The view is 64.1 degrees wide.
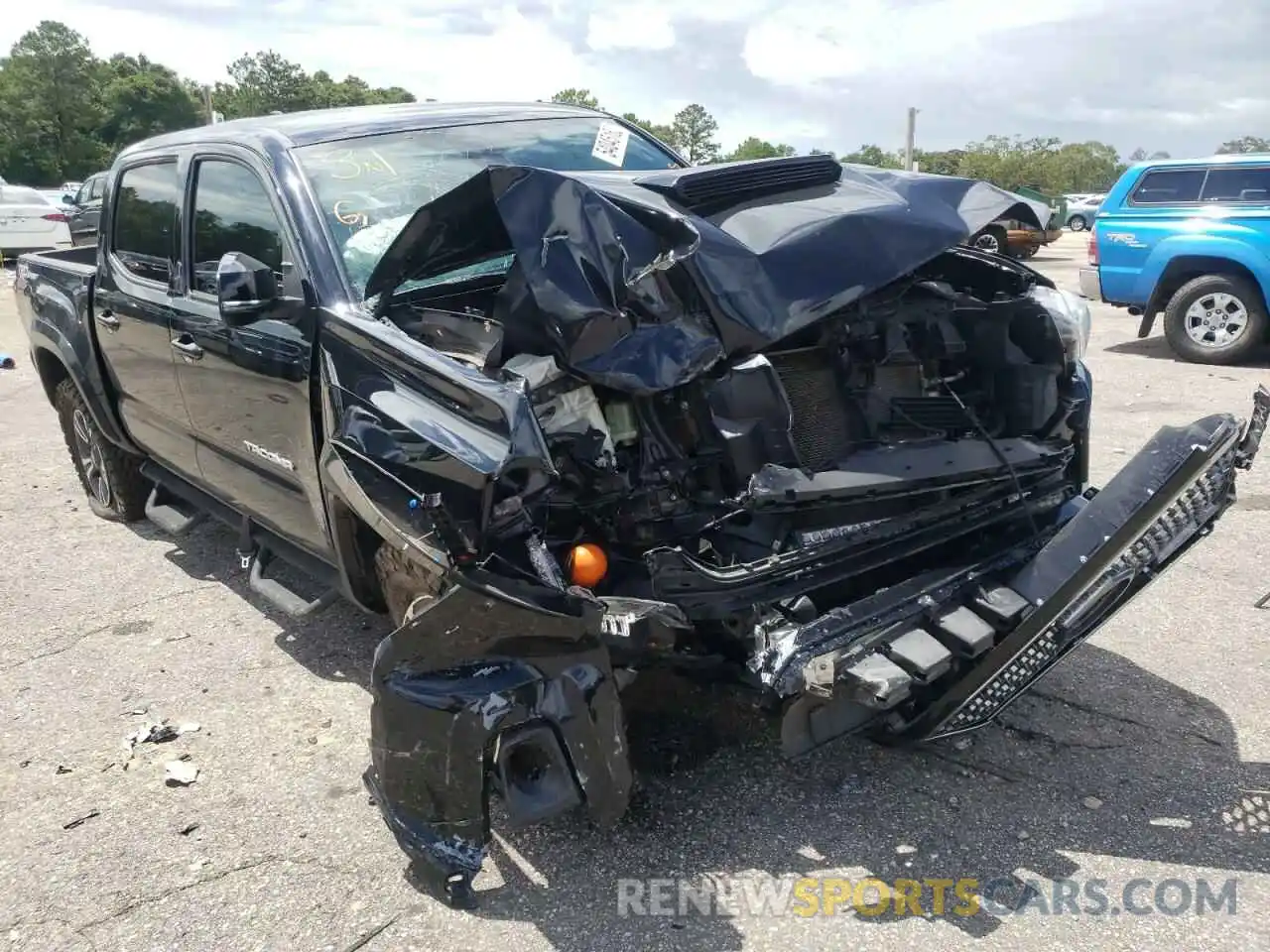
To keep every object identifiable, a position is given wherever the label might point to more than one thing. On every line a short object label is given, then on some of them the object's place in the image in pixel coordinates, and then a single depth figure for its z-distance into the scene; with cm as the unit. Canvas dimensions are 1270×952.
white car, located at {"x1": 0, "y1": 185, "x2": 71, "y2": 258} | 1888
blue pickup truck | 897
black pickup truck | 240
